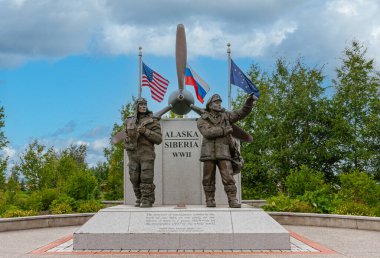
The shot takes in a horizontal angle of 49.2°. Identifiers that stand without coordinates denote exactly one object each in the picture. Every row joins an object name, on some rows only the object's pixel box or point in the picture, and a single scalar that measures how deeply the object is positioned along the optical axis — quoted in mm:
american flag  14328
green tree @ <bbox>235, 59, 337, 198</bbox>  22281
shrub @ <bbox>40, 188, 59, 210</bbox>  14367
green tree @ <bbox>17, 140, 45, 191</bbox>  23141
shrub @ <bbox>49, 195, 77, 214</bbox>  13165
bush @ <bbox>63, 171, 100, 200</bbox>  14688
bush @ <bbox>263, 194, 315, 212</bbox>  12656
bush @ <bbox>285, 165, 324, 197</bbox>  14193
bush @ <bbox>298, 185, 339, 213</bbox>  12547
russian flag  14797
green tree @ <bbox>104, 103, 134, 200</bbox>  20375
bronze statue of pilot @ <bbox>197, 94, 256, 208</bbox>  8492
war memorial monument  7562
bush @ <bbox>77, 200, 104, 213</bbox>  13489
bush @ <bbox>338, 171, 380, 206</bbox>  12891
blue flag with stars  15133
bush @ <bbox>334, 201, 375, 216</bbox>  11577
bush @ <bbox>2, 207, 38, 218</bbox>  12328
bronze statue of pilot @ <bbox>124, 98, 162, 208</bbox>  8562
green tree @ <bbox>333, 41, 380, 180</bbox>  21406
